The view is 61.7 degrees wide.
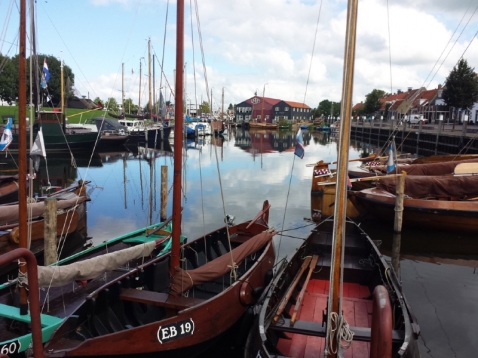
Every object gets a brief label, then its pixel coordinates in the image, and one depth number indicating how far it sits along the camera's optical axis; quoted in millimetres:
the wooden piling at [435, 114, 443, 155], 44512
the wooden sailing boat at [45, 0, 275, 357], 6719
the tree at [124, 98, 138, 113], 126375
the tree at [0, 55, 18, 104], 68438
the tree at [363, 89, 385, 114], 102562
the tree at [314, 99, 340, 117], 146875
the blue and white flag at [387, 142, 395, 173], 16875
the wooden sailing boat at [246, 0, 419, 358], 5227
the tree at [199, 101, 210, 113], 132850
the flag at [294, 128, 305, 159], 14828
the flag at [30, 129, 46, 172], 11828
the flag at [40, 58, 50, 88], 25312
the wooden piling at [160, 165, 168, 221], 18406
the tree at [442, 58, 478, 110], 52000
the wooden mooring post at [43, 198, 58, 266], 12000
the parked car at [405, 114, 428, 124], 77538
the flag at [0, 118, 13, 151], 16641
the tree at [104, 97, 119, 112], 114062
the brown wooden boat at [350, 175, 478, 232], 16047
